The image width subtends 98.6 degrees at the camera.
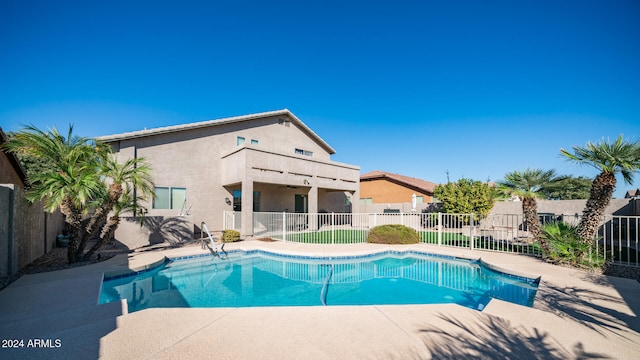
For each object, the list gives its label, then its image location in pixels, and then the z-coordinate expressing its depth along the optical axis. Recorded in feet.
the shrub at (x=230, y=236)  46.37
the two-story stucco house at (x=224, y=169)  50.34
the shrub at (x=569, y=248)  27.07
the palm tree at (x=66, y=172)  26.66
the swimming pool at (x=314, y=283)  22.76
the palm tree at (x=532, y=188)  31.65
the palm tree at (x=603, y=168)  25.63
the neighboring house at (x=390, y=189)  95.45
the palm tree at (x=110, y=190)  30.68
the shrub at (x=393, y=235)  45.68
